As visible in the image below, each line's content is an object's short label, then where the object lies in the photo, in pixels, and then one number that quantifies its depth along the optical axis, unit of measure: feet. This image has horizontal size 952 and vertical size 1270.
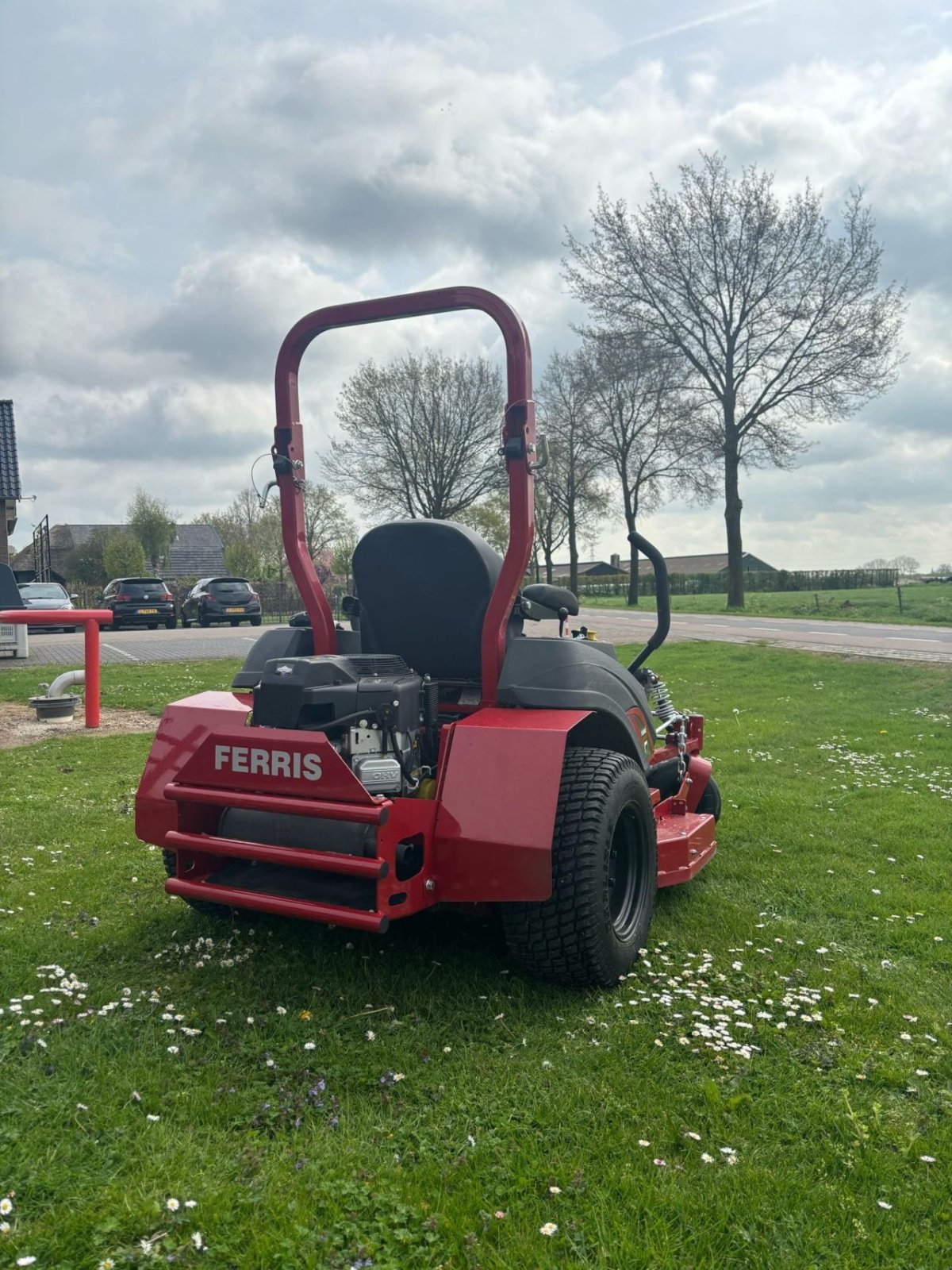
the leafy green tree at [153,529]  158.40
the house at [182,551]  174.60
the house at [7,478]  79.61
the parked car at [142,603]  85.30
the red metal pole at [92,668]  30.81
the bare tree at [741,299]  82.02
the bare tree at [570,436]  110.83
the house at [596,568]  285.52
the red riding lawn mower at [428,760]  10.41
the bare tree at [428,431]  102.89
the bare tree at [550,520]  111.86
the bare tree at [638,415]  89.25
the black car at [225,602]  82.79
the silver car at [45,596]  82.94
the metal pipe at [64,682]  32.70
